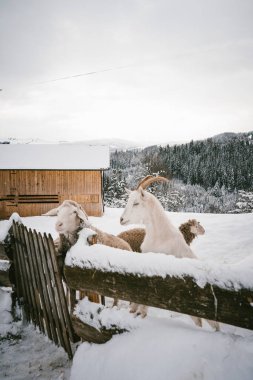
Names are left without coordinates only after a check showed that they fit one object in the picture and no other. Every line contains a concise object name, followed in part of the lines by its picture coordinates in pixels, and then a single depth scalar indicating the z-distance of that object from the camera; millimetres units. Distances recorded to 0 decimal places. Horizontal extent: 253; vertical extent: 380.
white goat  3930
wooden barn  19859
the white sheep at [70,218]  3996
